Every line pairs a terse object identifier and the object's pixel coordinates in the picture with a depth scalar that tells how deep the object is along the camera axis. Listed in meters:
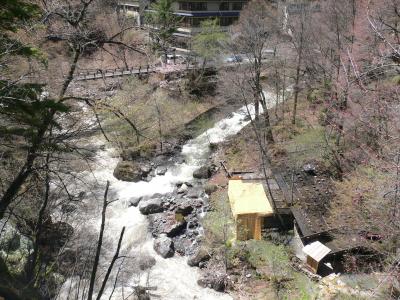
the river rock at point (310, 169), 18.62
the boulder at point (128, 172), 20.70
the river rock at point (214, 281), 13.12
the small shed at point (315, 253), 12.69
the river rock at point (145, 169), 21.21
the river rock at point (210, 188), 19.16
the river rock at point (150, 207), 17.84
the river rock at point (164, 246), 15.00
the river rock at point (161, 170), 21.45
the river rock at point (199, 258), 14.48
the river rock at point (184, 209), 17.67
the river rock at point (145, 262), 14.33
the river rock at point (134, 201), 18.49
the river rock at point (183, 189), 19.52
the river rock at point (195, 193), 19.07
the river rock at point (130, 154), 22.89
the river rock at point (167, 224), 16.39
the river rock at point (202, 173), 20.87
